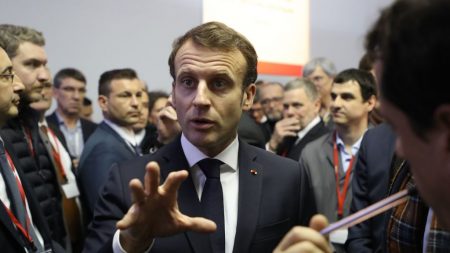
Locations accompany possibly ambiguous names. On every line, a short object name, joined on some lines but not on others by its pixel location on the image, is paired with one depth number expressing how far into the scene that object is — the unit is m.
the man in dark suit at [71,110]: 4.45
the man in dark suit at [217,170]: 1.56
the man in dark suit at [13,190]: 1.90
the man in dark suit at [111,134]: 3.16
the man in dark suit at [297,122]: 3.90
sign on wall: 4.76
